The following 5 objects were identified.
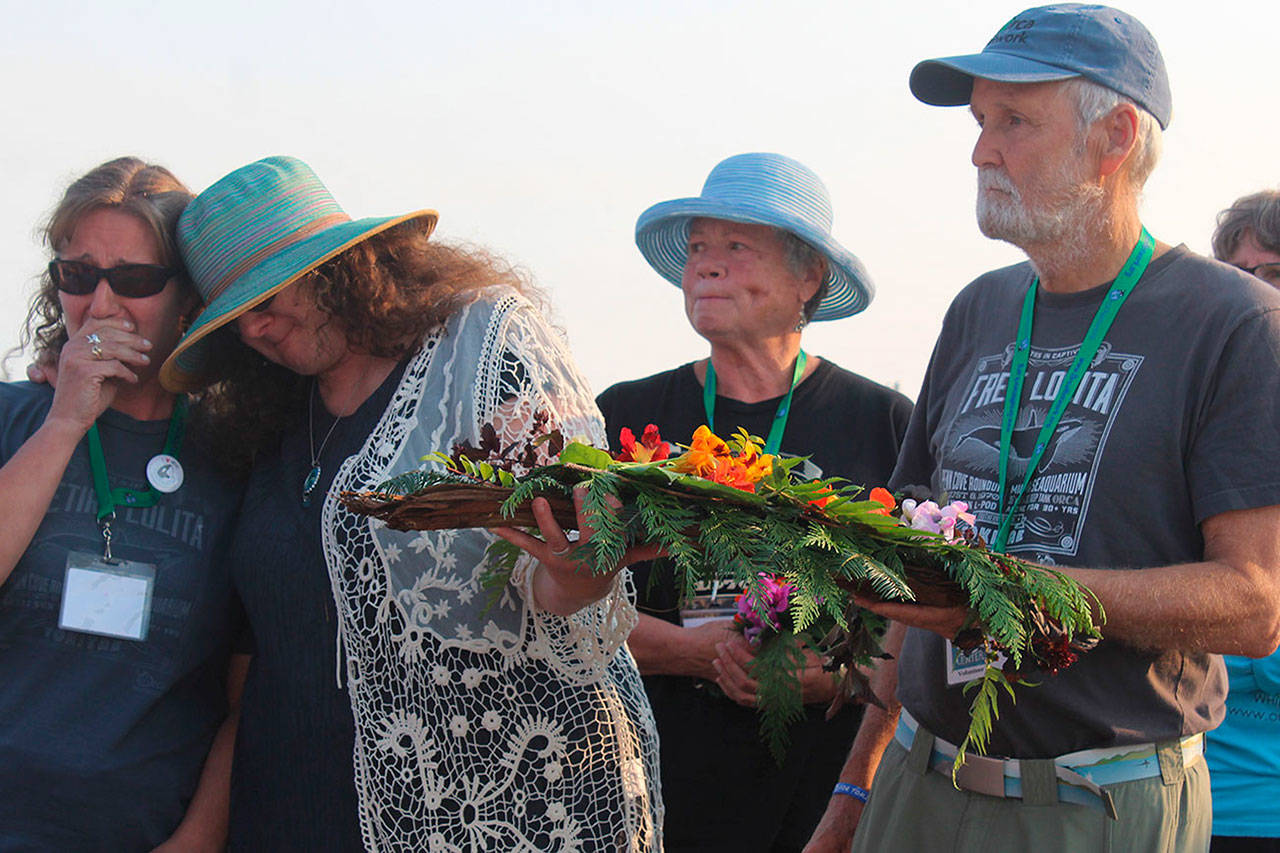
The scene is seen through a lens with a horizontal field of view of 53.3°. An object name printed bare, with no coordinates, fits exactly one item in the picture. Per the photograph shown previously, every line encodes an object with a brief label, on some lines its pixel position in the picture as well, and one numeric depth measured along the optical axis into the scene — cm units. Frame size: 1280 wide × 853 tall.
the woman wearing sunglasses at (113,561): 273
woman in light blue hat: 346
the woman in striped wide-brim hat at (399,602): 255
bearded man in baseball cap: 216
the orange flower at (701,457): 199
